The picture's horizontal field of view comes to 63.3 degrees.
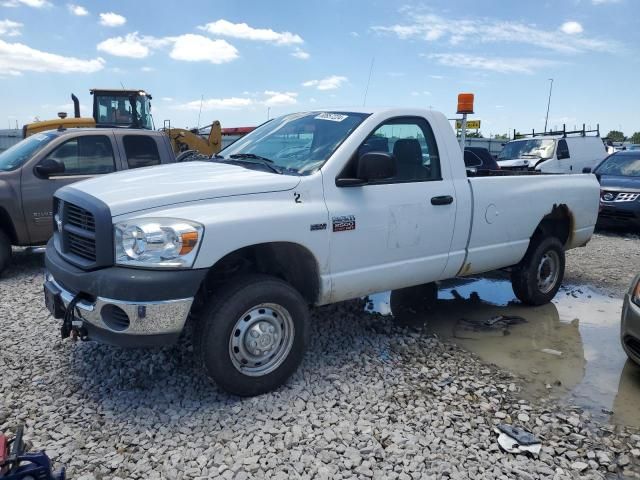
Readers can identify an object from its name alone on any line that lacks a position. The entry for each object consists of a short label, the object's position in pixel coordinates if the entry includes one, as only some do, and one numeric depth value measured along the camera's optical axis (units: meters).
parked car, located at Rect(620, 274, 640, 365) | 3.85
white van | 13.45
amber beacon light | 7.77
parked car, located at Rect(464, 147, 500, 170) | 11.12
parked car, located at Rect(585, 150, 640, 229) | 10.21
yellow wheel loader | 14.30
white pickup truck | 3.07
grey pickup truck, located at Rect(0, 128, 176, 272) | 6.45
